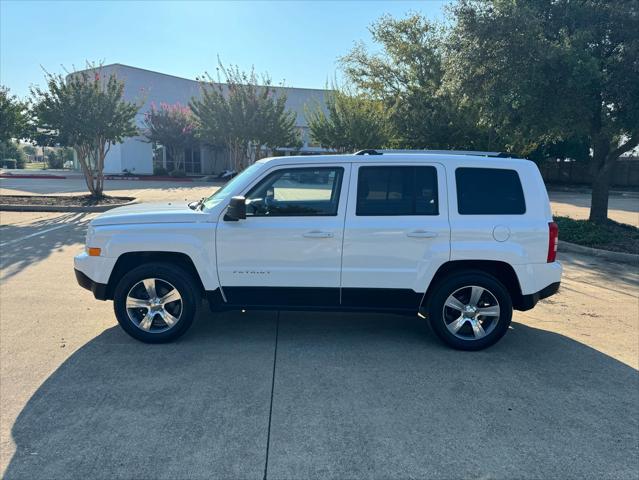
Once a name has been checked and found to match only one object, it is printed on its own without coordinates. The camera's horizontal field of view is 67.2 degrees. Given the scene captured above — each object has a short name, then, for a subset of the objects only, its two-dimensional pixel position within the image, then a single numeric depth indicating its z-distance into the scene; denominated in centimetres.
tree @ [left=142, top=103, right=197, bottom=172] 3862
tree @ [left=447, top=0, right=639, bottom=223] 954
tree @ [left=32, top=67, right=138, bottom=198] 1599
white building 4234
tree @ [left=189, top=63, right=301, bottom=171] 2072
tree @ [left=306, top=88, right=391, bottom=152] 2248
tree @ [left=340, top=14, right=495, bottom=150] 1955
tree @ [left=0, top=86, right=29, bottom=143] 1691
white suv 454
